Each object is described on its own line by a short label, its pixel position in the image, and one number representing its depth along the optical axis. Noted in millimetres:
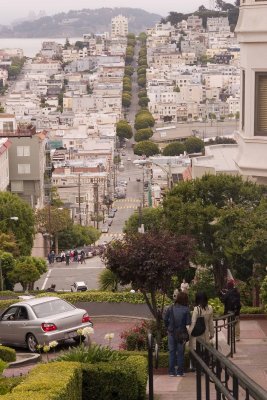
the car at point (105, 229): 87050
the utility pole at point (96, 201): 91125
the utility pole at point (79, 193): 91000
